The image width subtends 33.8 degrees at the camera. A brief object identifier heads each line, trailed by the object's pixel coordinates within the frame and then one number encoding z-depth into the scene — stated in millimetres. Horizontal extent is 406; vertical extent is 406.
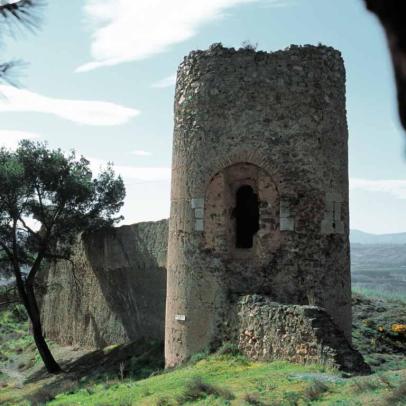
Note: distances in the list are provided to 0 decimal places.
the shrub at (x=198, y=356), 12216
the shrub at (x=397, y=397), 7023
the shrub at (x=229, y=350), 11961
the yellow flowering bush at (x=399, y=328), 16844
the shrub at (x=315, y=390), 8273
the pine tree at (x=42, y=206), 18703
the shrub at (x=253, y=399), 8251
